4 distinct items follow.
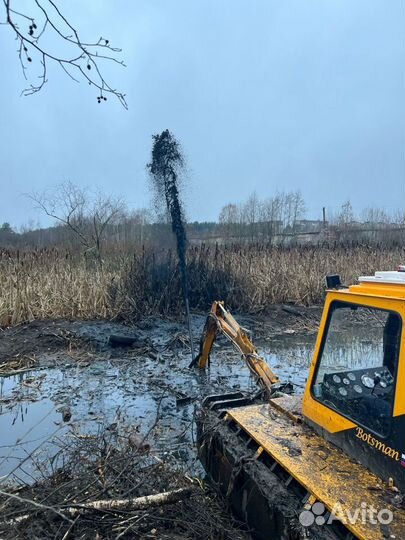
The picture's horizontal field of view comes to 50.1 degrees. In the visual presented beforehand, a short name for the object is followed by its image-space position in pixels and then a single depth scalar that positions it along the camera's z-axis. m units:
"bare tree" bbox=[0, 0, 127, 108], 1.86
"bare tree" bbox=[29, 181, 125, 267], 15.85
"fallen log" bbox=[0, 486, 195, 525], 2.81
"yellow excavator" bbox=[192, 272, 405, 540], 2.37
